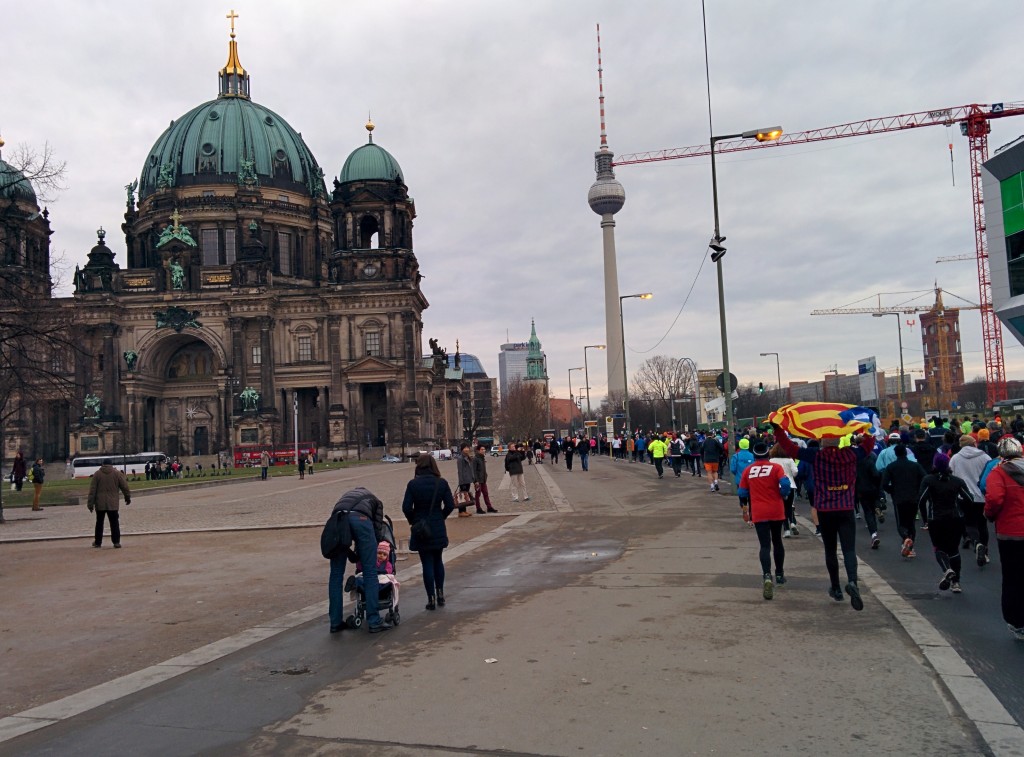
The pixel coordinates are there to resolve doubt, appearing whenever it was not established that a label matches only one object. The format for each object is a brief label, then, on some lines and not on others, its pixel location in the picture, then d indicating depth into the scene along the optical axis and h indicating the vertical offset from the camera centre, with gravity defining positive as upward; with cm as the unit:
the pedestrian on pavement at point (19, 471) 3876 -135
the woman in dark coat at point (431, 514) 933 -95
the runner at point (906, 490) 1209 -120
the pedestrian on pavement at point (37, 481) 2859 -134
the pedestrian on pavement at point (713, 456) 2536 -131
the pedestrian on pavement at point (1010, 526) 738 -109
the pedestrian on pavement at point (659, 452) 3297 -149
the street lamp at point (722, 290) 2414 +331
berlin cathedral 8144 +988
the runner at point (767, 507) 954 -106
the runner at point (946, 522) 965 -133
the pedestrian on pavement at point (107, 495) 1669 -109
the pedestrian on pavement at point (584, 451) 4408 -176
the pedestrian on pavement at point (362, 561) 844 -131
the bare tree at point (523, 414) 14500 +74
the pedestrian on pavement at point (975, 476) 1141 -99
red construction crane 7881 +2123
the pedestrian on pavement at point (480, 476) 2134 -133
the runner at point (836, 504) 887 -99
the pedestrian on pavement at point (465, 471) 2119 -119
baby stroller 861 -167
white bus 7244 -215
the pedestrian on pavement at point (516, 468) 2431 -135
